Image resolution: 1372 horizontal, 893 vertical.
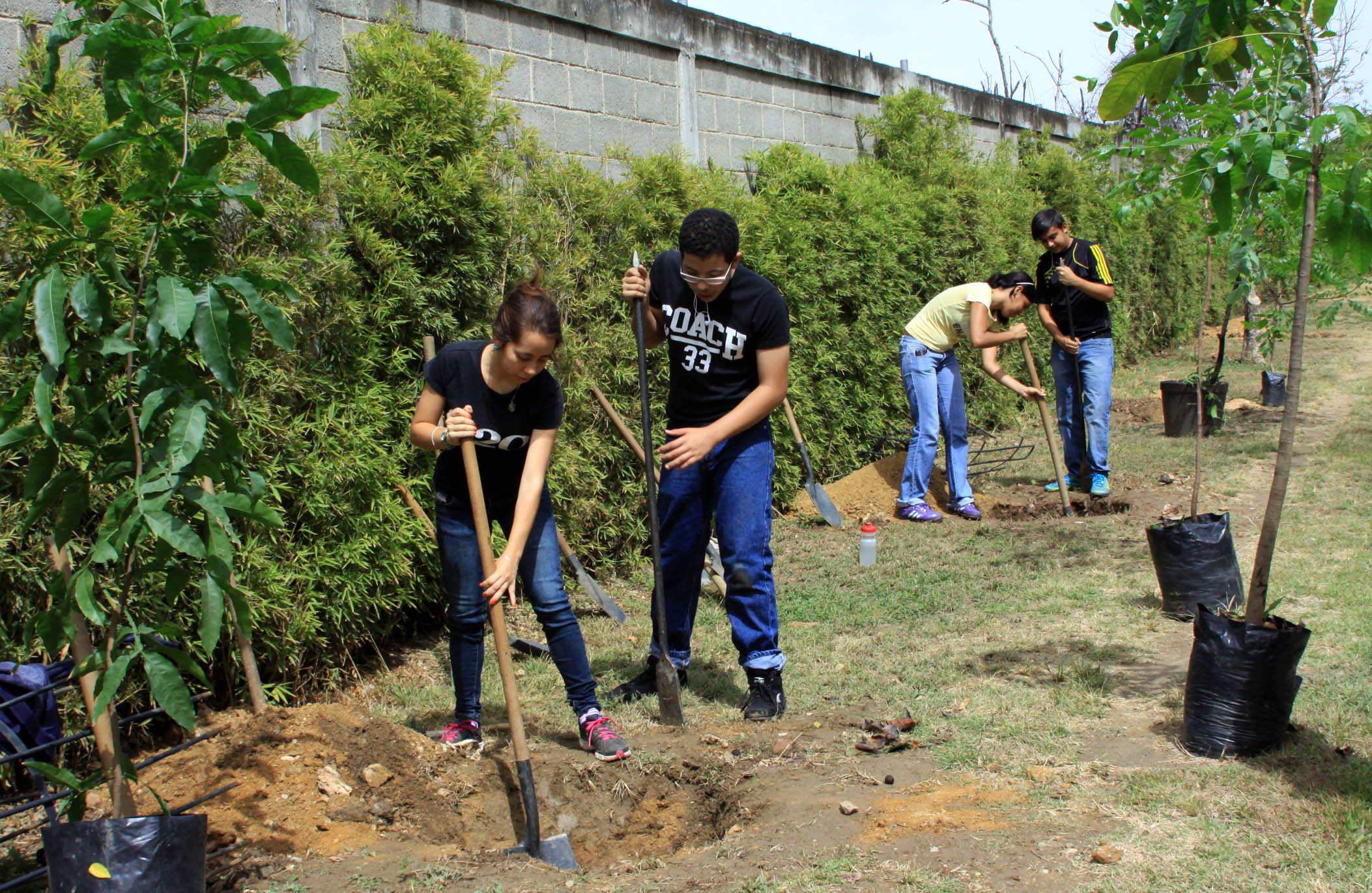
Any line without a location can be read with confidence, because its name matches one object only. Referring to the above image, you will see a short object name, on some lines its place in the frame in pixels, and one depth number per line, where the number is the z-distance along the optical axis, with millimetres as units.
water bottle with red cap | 6199
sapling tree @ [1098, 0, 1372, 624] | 2758
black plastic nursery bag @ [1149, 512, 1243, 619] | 4555
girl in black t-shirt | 3229
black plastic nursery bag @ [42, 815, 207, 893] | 2205
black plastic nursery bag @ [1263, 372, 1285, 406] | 11344
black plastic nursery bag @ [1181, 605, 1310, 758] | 3158
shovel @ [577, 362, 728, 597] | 5281
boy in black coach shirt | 3723
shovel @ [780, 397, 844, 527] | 6879
